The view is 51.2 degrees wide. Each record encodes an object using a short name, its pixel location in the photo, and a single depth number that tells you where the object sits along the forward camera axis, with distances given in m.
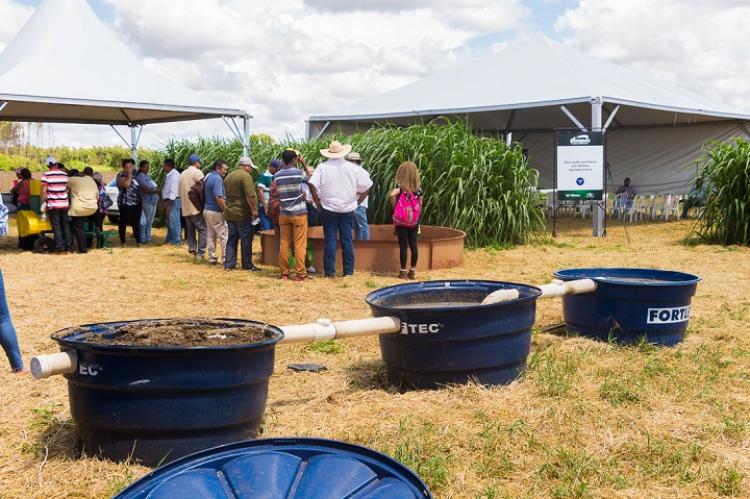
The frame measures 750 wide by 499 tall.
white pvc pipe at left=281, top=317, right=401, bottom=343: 3.99
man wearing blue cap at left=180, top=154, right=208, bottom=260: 11.70
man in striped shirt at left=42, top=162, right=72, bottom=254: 11.91
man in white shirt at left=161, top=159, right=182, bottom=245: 13.82
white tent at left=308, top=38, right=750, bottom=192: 18.30
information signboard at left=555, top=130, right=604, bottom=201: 15.54
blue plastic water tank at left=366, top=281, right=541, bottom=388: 4.41
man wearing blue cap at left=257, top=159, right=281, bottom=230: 11.58
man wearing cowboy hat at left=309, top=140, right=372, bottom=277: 9.32
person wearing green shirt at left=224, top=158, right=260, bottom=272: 10.00
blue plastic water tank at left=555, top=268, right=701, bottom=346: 5.60
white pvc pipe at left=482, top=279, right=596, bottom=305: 4.75
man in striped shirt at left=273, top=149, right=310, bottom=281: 9.17
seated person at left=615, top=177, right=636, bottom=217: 19.70
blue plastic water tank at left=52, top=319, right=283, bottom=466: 3.29
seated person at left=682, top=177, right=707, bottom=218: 14.01
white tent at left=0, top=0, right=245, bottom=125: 13.44
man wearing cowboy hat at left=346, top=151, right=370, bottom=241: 10.61
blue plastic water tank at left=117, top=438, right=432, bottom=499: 2.30
